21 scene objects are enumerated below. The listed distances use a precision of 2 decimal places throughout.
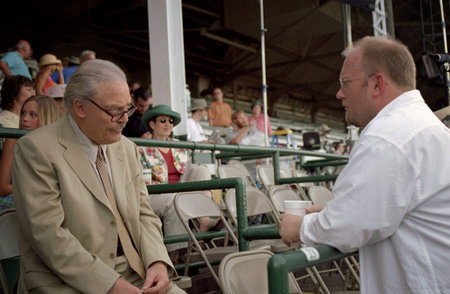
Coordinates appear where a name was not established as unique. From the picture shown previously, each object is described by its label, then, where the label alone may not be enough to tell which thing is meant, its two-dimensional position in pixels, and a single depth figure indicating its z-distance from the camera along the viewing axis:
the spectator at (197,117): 6.97
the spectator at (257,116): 9.47
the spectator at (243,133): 7.42
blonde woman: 3.09
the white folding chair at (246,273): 1.96
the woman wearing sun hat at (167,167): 3.82
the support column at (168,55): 5.12
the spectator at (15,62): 6.08
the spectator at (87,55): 6.38
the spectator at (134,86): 6.80
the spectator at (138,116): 5.29
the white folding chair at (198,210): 3.28
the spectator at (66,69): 6.57
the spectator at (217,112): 9.32
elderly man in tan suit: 1.83
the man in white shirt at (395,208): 1.44
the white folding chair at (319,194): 4.34
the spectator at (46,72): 5.88
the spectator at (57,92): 4.86
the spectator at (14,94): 4.04
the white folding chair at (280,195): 3.88
